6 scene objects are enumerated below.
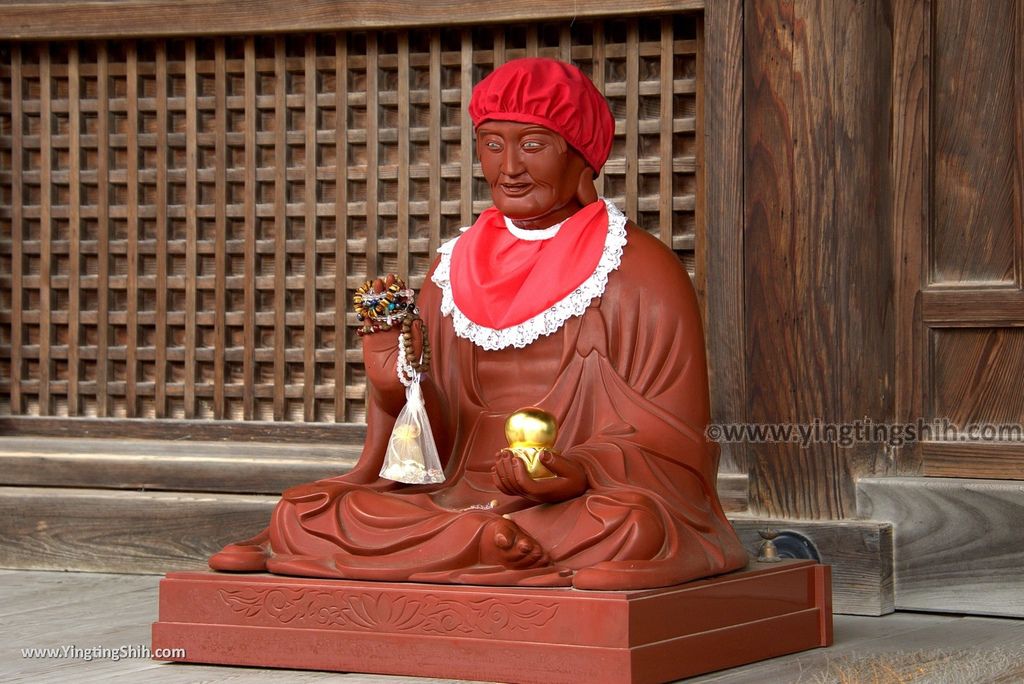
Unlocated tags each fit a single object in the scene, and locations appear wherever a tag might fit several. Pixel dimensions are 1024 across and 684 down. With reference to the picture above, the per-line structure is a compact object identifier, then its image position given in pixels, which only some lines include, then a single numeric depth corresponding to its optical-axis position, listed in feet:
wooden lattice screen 30.65
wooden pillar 27.99
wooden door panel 27.99
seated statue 21.83
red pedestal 20.48
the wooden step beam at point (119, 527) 31.73
